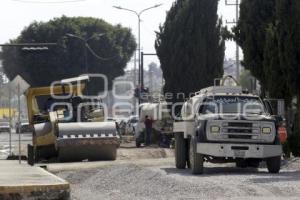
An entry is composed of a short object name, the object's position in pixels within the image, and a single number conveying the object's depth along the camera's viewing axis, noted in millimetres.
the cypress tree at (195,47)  50500
